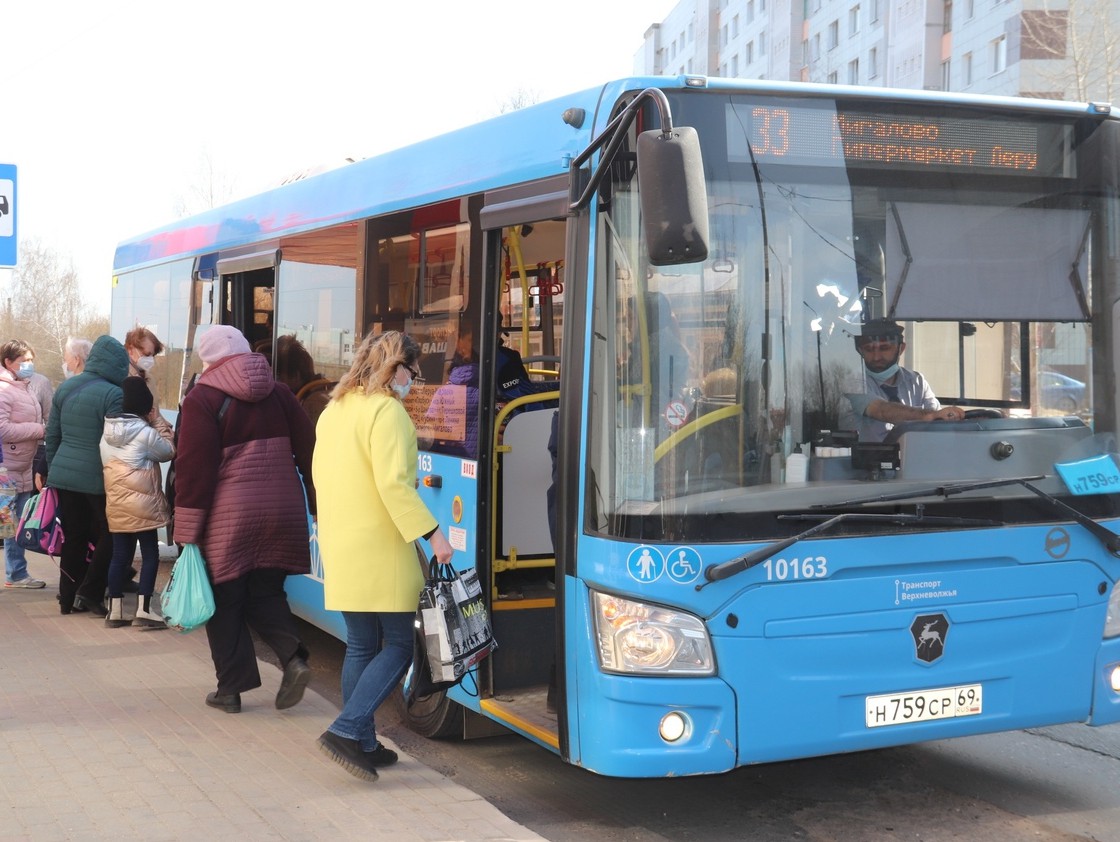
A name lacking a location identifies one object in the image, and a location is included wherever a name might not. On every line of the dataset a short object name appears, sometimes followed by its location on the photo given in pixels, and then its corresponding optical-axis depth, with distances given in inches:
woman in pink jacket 401.7
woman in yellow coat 206.2
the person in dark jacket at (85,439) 339.6
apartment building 1057.5
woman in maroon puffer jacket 249.4
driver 187.8
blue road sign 397.4
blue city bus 180.1
